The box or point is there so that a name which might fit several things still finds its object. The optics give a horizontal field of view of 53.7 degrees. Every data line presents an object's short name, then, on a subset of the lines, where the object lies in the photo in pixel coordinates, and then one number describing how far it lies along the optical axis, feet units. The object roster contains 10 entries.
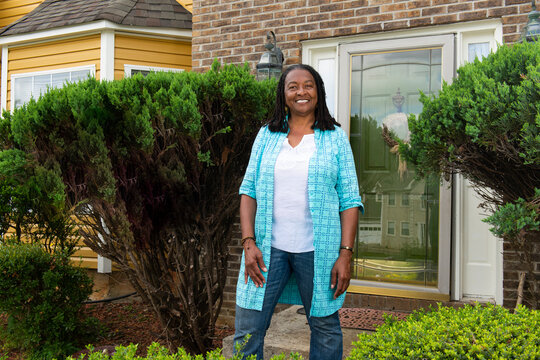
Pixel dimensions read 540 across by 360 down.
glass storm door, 15.74
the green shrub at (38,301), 14.64
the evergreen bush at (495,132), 9.61
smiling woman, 8.34
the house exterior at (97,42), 22.82
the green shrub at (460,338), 7.02
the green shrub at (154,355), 6.56
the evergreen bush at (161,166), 11.83
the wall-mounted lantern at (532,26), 13.20
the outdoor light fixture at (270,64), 16.42
